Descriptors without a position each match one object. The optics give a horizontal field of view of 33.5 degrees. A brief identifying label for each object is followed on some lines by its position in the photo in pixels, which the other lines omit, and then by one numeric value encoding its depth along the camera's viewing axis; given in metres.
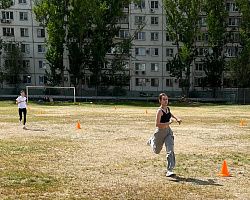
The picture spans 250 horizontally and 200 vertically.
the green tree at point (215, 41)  72.12
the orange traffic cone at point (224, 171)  11.54
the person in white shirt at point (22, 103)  24.64
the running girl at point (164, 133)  11.22
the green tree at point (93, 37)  66.44
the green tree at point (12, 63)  76.44
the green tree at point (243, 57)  70.62
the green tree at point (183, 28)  70.25
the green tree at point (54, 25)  66.31
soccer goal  66.73
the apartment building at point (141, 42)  82.19
